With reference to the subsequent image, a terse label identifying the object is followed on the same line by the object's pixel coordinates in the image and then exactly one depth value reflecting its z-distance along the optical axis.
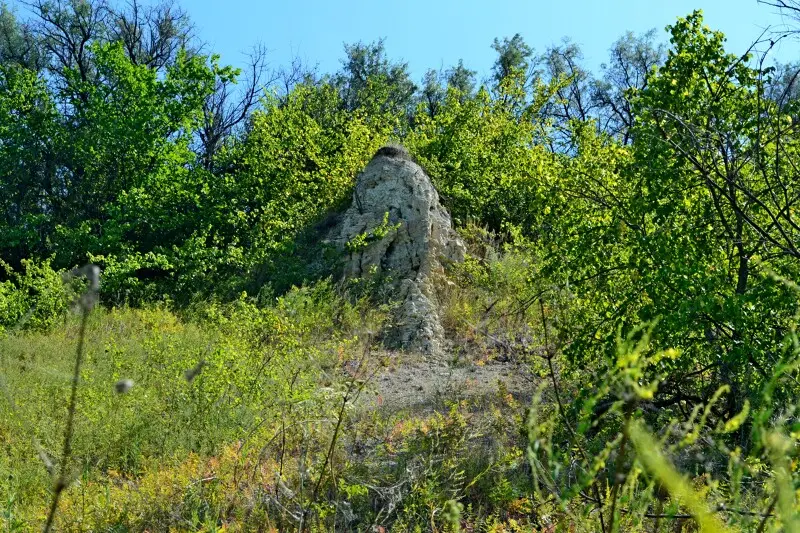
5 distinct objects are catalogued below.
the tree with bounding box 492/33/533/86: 34.19
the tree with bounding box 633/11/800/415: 4.87
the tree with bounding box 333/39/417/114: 30.45
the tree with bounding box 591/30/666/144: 34.02
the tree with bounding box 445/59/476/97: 34.31
